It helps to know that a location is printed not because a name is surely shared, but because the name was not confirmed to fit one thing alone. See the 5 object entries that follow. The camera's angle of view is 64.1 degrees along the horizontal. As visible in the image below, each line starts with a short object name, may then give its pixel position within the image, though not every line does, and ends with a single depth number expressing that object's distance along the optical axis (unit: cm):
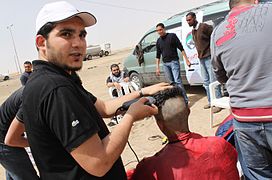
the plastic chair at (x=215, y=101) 319
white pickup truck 2662
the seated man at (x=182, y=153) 111
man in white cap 88
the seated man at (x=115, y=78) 497
